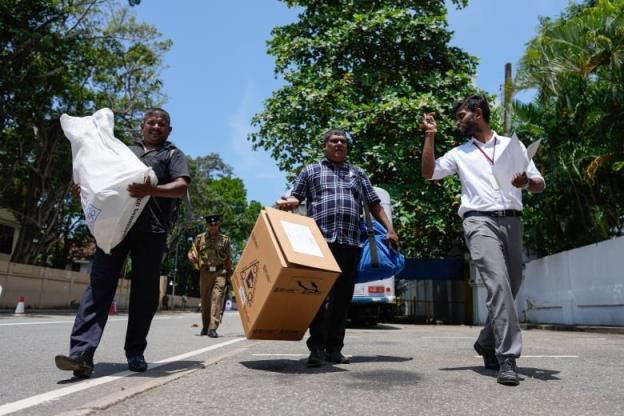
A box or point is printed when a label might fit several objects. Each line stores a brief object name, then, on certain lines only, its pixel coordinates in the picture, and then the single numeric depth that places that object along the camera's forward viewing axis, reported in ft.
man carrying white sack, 13.01
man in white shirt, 12.96
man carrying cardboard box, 15.53
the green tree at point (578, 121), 42.27
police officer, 29.30
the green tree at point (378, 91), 54.39
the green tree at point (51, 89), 58.44
